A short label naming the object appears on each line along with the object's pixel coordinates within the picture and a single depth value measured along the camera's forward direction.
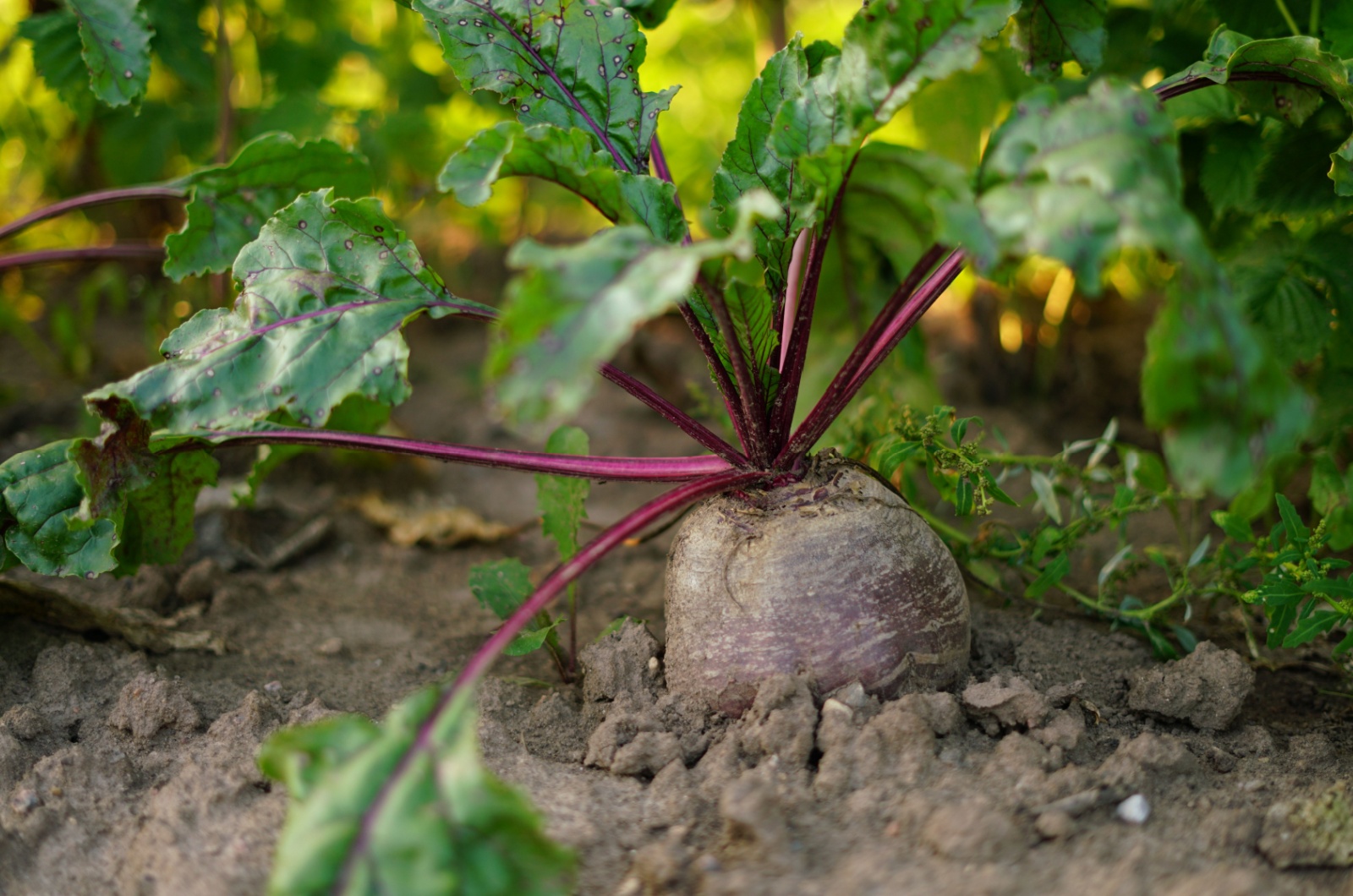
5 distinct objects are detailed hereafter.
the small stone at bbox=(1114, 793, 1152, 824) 0.88
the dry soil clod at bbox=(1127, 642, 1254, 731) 0.93
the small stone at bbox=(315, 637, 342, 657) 1.01
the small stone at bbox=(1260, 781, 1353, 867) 0.87
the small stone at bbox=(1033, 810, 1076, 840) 0.87
